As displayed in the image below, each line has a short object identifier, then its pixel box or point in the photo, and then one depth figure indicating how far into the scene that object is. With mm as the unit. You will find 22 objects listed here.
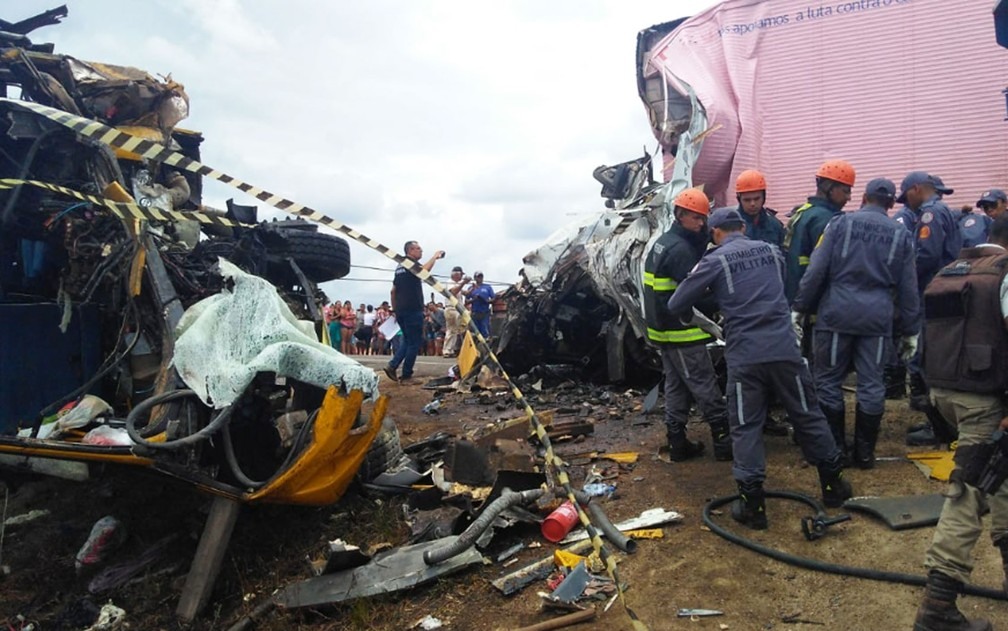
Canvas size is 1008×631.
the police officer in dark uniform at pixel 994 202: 5652
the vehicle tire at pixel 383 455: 4747
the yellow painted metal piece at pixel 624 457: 5078
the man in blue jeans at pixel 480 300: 11812
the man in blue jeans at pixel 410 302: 8797
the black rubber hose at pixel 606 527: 3417
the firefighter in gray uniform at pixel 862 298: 4074
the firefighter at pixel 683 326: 4590
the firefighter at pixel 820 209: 4637
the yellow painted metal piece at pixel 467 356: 9117
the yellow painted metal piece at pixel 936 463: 4080
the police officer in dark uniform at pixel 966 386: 2596
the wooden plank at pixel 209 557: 3621
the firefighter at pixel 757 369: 3650
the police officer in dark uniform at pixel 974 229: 5684
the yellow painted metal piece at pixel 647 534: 3709
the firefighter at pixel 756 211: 5059
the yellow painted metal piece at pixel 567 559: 3383
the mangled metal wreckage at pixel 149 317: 3543
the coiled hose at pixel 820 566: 2809
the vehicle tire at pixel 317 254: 5223
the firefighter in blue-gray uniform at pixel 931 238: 5293
